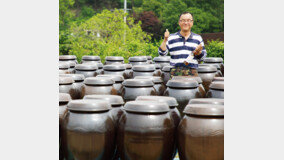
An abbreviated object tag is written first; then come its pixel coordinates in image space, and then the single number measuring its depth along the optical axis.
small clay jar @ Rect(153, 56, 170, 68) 9.15
